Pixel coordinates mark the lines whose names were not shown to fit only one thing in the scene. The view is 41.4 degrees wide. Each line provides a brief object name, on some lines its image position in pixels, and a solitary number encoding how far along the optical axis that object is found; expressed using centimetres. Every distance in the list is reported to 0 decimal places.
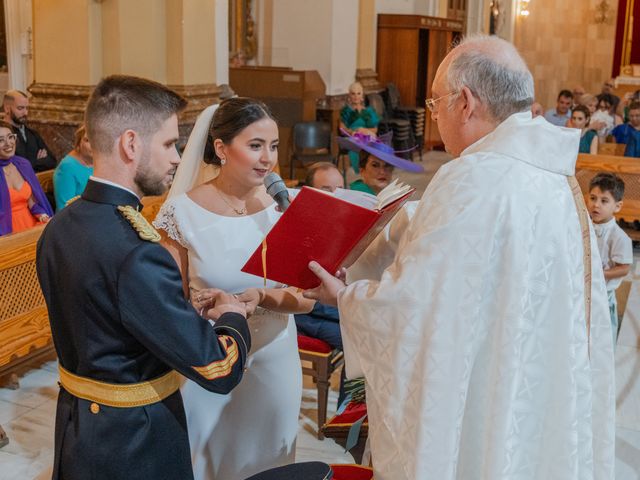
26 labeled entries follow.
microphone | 272
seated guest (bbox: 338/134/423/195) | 507
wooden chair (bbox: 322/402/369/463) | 340
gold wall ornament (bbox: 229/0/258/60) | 1254
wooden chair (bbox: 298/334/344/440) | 446
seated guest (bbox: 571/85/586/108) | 1377
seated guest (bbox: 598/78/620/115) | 1229
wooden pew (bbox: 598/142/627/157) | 972
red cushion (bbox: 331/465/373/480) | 279
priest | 224
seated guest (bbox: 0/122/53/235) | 552
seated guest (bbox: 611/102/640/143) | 971
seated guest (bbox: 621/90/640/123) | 1272
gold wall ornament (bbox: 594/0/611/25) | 2133
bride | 287
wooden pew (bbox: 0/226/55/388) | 464
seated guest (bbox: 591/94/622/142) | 1092
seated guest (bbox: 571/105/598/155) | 945
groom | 200
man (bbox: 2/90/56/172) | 701
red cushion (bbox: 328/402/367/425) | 342
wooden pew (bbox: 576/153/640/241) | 844
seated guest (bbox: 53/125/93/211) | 584
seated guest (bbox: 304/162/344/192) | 480
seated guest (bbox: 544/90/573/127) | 1151
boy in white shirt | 503
